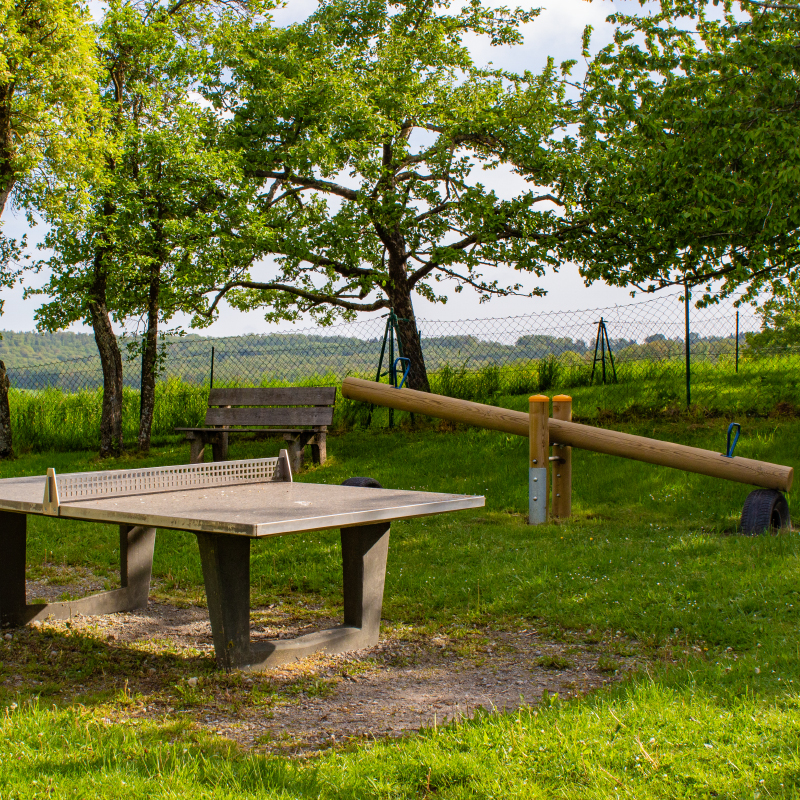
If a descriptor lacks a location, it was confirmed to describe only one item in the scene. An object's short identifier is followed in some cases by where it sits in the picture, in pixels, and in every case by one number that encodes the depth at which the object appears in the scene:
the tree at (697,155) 9.56
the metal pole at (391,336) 12.71
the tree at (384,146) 13.35
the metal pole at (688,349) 12.40
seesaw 6.74
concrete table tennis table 3.49
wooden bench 11.40
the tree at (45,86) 13.09
